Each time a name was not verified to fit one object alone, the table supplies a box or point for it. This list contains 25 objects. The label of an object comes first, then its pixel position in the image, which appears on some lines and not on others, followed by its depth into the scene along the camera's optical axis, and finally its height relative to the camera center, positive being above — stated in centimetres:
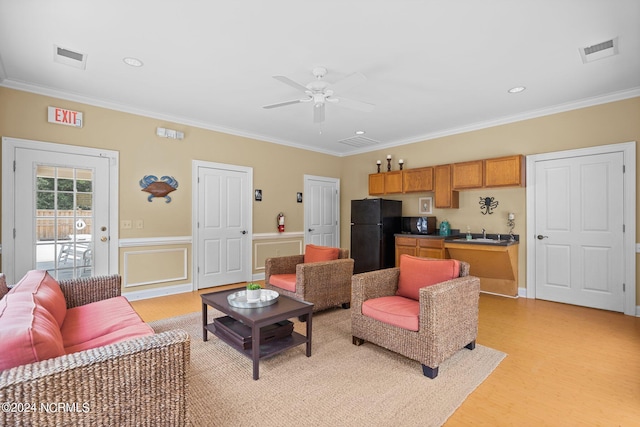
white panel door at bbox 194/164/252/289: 513 -18
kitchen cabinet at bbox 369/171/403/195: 595 +62
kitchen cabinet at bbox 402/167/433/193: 548 +63
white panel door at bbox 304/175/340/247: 666 +9
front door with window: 368 +1
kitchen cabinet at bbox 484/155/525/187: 448 +63
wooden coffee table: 234 -83
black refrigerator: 570 -33
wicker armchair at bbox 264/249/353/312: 356 -80
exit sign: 384 +123
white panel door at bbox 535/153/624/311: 394 -22
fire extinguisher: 611 -16
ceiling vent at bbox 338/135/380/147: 602 +148
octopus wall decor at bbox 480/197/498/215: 491 +16
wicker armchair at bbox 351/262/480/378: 233 -88
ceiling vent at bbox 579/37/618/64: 274 +150
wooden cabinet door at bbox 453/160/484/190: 481 +63
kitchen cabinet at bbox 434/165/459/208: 518 +41
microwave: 557 -20
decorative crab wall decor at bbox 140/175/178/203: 457 +43
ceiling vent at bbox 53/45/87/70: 293 +154
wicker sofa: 111 -69
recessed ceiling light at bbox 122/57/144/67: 304 +152
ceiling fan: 316 +129
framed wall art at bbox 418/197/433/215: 574 +15
